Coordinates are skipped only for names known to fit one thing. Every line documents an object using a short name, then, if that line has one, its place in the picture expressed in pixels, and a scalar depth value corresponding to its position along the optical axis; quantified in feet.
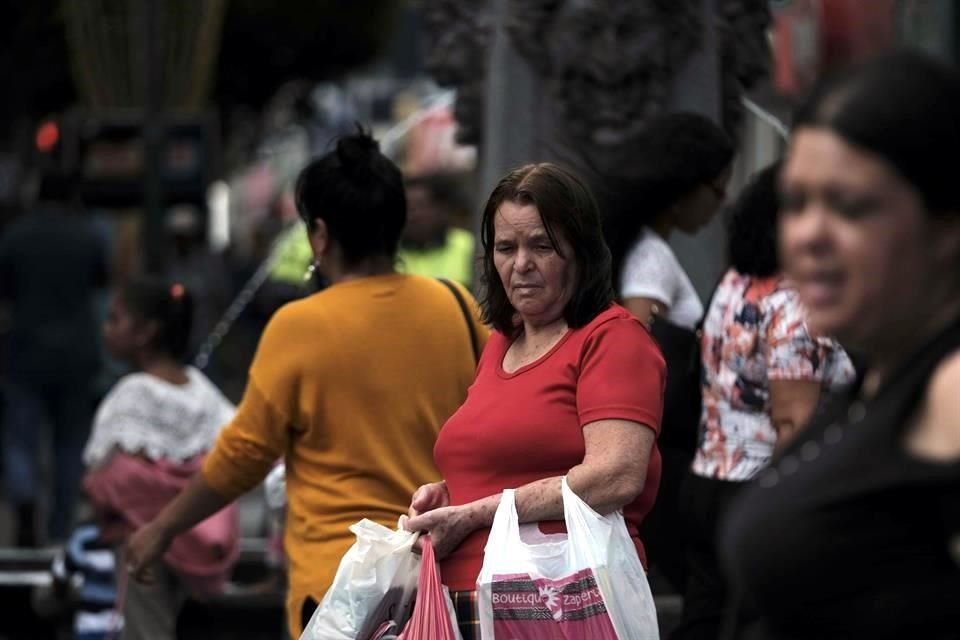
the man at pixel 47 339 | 72.54
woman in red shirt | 25.84
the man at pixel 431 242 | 61.77
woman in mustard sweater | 31.58
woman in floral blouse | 29.91
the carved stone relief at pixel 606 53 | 45.85
